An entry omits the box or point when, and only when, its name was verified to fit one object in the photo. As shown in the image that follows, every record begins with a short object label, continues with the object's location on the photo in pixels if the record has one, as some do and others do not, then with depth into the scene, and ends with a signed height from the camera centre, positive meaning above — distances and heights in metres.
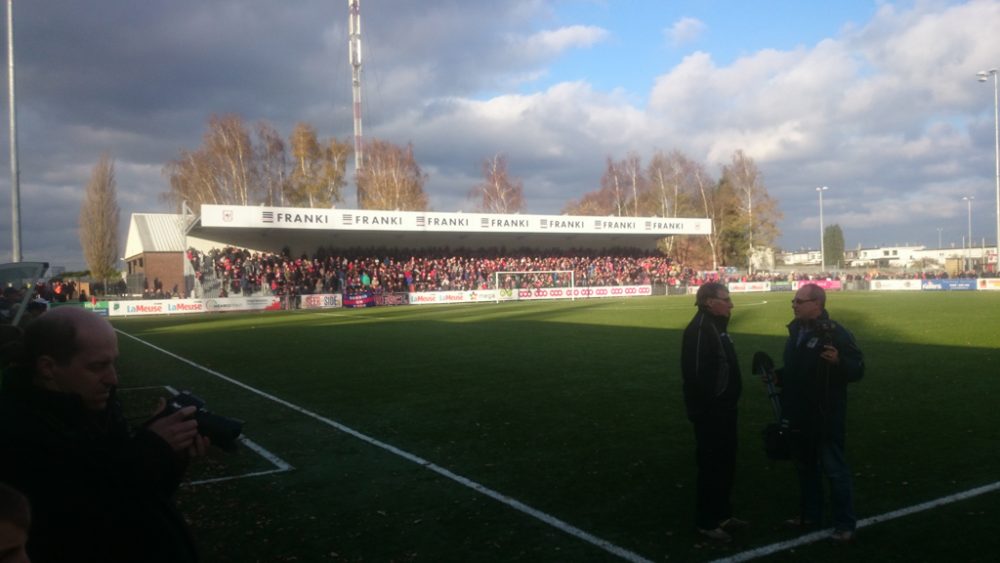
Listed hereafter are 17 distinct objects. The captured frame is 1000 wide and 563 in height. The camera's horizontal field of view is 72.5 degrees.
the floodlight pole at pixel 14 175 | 19.59 +3.28
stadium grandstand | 40.06 +1.63
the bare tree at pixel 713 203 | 69.31 +6.11
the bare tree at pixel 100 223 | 65.00 +5.88
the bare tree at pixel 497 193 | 63.81 +7.19
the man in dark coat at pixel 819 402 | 4.84 -1.04
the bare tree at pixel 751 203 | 68.25 +5.63
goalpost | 47.19 -0.92
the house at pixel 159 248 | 53.84 +2.74
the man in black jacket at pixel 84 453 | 1.96 -0.50
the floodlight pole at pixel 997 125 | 45.56 +8.36
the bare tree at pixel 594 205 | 70.42 +6.78
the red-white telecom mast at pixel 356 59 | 50.72 +16.11
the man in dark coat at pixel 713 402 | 4.88 -1.01
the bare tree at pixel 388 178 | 60.19 +8.46
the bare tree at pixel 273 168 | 55.97 +9.16
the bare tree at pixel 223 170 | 53.59 +8.88
